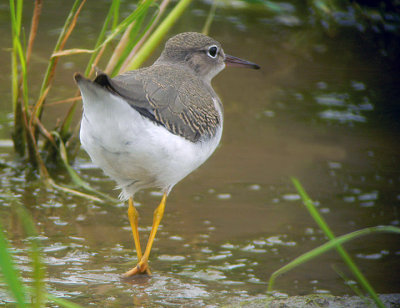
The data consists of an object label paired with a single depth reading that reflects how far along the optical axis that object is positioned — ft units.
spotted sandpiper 24.02
